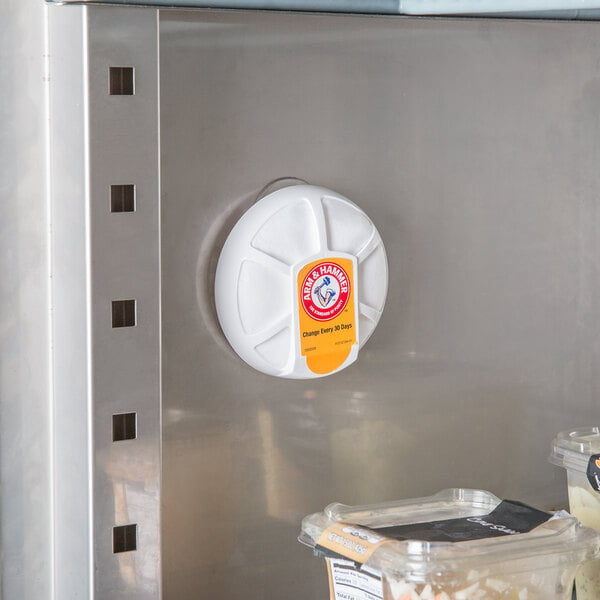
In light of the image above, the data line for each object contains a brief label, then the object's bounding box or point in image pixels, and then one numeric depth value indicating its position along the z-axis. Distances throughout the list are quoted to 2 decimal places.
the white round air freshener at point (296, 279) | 1.14
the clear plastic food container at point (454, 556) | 1.07
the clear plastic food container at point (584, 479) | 1.16
